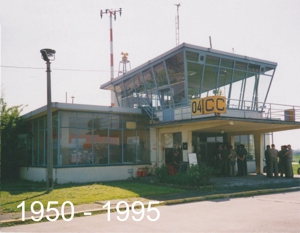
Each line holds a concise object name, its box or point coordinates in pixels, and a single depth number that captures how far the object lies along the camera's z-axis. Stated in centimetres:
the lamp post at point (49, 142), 1377
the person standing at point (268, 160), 1878
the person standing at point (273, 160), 1870
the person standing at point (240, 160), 1953
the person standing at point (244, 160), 1948
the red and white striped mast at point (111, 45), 2834
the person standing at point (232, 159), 1880
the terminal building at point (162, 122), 1775
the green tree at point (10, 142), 2109
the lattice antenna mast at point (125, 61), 2842
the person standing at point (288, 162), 1855
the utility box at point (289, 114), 1956
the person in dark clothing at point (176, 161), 1813
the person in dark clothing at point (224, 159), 1877
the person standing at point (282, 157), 1877
